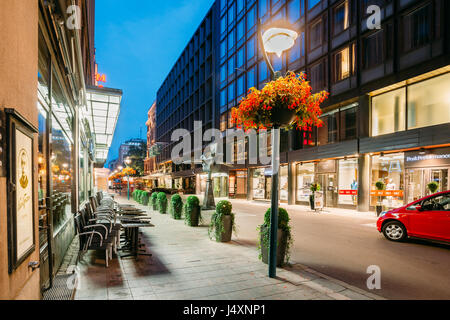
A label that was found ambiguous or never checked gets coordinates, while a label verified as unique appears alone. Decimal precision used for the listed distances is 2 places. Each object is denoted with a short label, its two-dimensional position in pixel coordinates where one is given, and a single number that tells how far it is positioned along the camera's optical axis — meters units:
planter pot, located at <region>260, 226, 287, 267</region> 5.54
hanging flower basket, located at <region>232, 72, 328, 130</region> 4.90
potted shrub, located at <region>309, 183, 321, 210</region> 17.70
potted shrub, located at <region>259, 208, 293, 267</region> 5.57
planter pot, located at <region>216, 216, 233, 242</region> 7.83
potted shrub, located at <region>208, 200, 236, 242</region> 7.79
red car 7.34
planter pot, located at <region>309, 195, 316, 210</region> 17.86
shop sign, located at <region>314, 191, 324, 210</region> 17.83
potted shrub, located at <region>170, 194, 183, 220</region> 12.60
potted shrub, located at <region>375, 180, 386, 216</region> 14.27
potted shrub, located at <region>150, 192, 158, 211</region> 16.40
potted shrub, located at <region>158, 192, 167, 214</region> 15.00
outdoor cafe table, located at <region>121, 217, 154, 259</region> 6.08
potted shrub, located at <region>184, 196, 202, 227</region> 10.53
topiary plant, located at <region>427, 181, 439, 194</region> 11.81
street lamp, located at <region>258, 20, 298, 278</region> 4.89
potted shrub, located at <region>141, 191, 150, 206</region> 20.03
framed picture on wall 2.17
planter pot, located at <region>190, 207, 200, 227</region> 10.53
